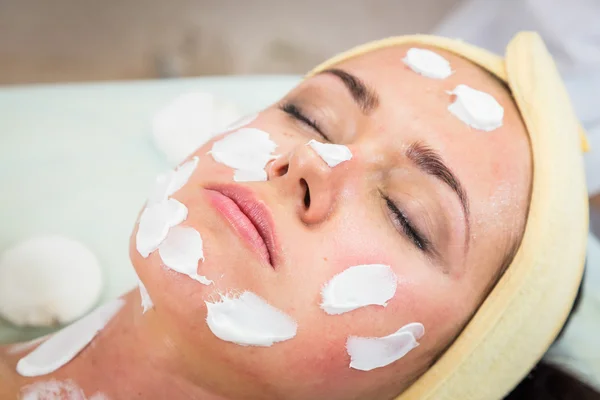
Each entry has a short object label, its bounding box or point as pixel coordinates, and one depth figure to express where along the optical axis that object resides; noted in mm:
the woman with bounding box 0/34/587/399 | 448
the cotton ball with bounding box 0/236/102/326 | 549
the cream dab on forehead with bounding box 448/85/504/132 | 472
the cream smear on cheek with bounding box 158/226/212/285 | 448
